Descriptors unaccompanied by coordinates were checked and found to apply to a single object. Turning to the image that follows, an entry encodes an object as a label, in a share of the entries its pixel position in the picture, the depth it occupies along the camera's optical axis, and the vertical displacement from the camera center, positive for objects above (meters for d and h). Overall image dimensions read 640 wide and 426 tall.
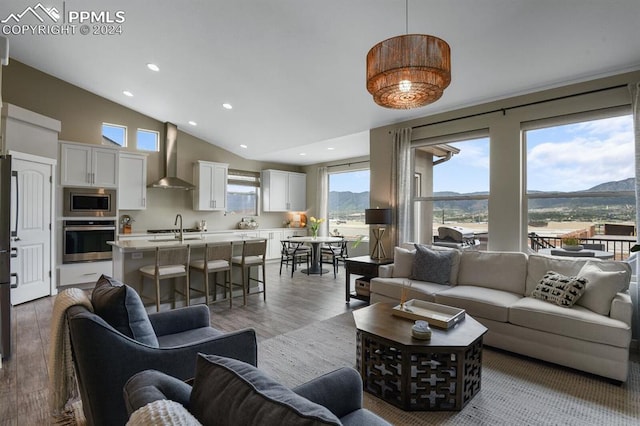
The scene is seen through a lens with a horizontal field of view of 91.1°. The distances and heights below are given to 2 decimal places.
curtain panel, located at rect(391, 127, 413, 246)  4.94 +0.47
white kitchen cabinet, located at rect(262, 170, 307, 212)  8.52 +0.64
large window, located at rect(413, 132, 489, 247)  4.42 +0.43
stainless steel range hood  6.65 +1.31
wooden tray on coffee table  2.43 -0.83
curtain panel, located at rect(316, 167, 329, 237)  8.81 +0.45
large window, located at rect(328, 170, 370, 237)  8.26 +0.33
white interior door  4.33 -0.26
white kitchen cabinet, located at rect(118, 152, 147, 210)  5.99 +0.62
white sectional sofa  2.52 -0.85
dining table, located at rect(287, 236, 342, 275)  6.72 -0.90
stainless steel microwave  5.23 +0.19
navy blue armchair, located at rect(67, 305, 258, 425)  1.32 -0.68
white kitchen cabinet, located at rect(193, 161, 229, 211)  7.10 +0.64
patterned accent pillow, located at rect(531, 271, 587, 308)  2.83 -0.69
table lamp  4.65 -0.06
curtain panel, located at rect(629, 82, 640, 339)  3.08 +0.80
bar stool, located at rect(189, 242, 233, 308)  4.14 -0.67
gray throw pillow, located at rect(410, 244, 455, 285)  3.82 -0.64
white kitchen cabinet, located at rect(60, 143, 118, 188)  5.21 +0.82
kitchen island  3.85 -0.59
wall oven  5.18 -0.45
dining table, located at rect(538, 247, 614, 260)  3.44 -0.43
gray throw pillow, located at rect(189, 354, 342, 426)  0.67 -0.44
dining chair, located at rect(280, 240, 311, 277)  6.70 -0.90
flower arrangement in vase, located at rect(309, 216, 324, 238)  7.41 -0.24
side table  4.42 -0.79
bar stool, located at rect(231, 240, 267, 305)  4.48 -0.65
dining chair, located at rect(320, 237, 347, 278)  6.68 -0.88
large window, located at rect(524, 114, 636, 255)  3.39 +0.42
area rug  2.06 -1.33
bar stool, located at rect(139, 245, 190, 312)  3.73 -0.67
